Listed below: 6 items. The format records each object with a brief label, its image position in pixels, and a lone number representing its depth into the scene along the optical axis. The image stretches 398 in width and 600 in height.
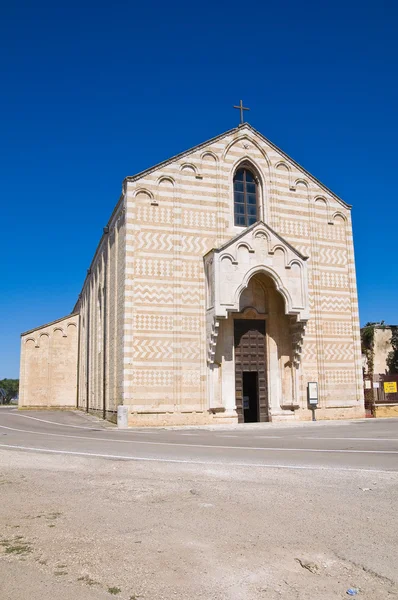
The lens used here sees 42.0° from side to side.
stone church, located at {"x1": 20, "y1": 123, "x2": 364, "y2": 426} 24.36
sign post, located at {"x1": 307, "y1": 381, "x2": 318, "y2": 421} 26.25
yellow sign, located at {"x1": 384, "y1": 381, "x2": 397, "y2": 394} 31.23
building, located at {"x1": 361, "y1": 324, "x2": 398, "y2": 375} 40.62
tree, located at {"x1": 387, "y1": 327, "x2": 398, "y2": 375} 40.47
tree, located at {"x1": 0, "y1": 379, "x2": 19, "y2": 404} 129.62
